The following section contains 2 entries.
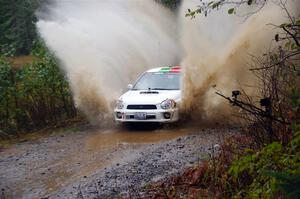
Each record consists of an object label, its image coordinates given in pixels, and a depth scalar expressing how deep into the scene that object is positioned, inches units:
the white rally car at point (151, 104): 506.9
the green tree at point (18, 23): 2048.5
